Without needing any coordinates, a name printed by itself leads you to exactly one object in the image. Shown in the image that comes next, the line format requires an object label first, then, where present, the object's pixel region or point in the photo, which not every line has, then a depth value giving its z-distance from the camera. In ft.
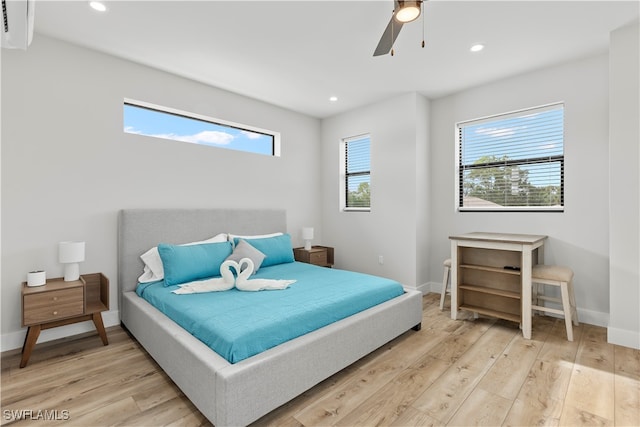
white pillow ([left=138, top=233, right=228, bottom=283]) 9.83
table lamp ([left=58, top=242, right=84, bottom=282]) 8.32
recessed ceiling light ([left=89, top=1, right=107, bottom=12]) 7.43
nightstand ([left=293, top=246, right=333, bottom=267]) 14.21
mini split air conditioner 5.56
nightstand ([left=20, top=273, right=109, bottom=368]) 7.47
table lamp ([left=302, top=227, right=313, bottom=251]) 14.85
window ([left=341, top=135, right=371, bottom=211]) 15.56
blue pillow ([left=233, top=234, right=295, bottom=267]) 11.87
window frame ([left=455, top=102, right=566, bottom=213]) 10.85
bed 5.24
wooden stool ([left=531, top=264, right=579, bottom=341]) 8.85
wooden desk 9.21
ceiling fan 5.41
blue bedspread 5.85
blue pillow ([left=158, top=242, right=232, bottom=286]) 9.25
